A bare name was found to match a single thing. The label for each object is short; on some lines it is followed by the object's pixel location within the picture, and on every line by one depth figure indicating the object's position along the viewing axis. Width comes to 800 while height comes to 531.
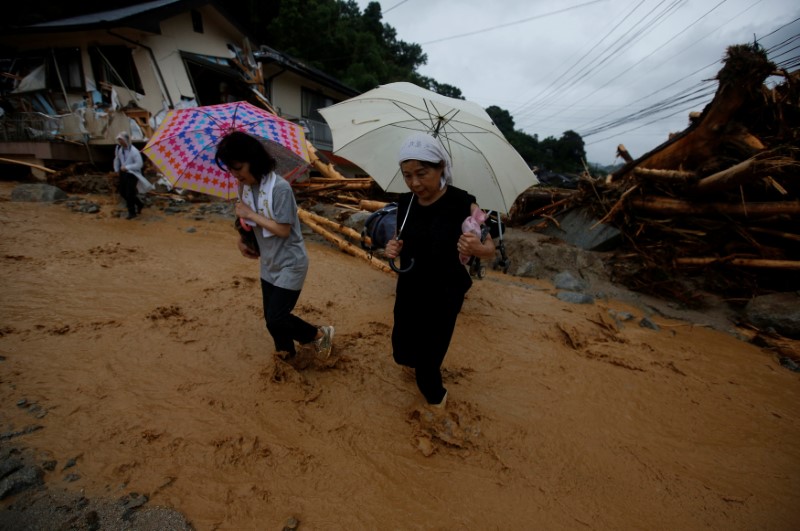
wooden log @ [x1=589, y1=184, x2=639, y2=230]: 7.00
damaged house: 10.70
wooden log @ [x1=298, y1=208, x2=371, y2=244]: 6.72
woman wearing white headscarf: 1.95
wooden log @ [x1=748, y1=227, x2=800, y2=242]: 5.72
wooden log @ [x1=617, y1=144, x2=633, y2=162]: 9.14
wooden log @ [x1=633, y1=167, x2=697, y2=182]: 6.22
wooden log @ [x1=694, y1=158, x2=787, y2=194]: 5.35
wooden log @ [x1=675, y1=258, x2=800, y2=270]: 5.54
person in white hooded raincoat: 7.12
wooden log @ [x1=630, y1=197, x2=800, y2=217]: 5.70
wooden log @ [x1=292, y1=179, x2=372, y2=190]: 9.37
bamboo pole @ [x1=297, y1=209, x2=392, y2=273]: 5.64
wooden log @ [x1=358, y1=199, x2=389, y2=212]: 8.00
